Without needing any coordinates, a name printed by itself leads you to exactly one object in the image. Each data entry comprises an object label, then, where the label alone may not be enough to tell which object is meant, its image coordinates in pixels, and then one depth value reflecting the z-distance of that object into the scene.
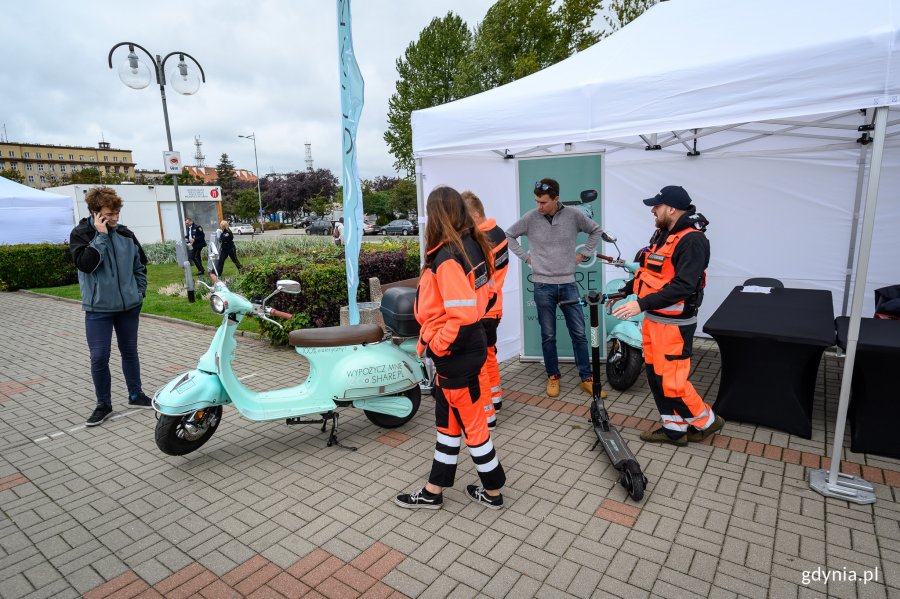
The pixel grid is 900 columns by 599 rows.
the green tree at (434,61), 26.92
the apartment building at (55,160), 96.62
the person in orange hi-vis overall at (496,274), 3.93
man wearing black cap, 3.35
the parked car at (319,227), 43.34
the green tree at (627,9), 16.30
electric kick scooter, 3.10
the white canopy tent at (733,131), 2.84
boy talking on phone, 4.24
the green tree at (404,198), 48.50
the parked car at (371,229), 40.53
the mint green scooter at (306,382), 3.60
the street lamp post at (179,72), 8.77
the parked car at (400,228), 38.25
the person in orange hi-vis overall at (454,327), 2.70
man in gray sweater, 4.68
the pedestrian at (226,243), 14.37
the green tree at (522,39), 19.08
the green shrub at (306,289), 6.52
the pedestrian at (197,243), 14.78
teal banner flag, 4.71
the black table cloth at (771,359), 3.65
